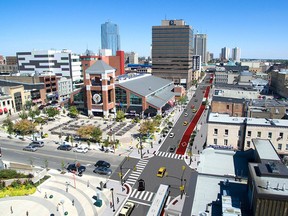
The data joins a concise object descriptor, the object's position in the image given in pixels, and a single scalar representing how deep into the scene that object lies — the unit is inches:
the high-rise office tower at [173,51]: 6579.7
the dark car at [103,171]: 1983.3
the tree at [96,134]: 2598.4
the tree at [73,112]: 3677.2
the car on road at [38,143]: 2568.9
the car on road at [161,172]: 1912.9
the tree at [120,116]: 3466.5
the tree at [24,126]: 2849.4
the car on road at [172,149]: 2444.6
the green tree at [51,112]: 3533.5
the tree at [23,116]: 3380.2
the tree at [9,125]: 2888.3
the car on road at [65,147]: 2495.0
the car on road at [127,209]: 1407.4
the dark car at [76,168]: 2017.6
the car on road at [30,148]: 2471.7
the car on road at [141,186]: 1744.6
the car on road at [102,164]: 2108.8
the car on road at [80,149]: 2430.7
